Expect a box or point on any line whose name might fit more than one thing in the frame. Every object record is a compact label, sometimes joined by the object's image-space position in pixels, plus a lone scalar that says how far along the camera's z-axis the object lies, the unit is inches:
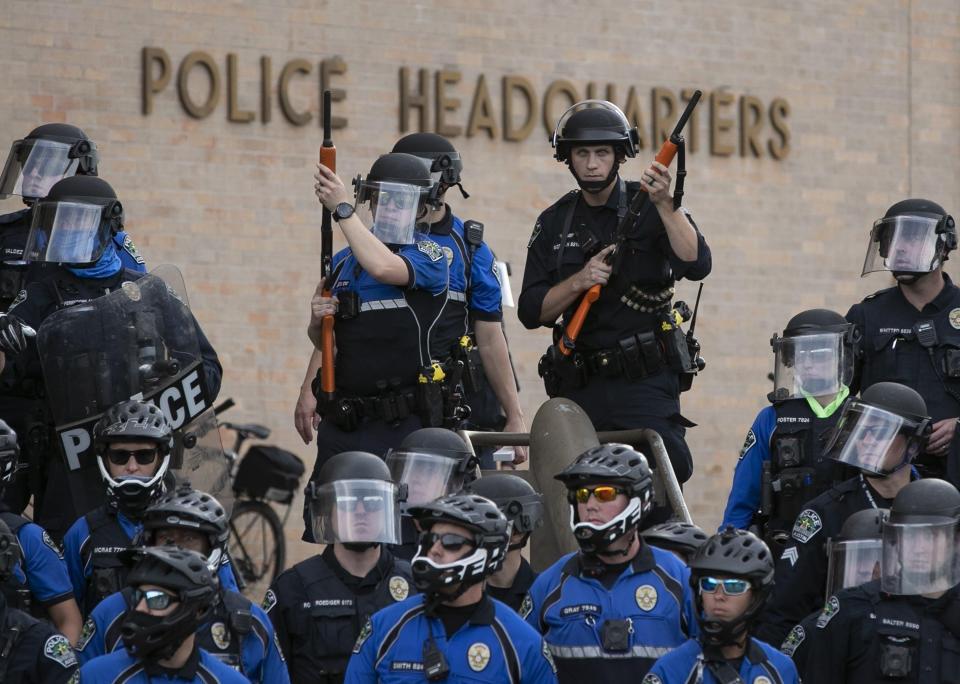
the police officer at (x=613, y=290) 767.1
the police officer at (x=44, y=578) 631.2
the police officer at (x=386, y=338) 762.8
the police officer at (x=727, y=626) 576.4
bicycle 1138.0
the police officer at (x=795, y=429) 771.4
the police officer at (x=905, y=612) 624.1
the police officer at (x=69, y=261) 745.6
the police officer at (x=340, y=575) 640.4
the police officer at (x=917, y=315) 786.8
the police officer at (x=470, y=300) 790.5
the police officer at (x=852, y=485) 707.4
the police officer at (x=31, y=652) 577.6
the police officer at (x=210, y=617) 590.2
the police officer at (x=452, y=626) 575.5
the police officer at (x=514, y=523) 684.4
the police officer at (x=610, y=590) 605.3
